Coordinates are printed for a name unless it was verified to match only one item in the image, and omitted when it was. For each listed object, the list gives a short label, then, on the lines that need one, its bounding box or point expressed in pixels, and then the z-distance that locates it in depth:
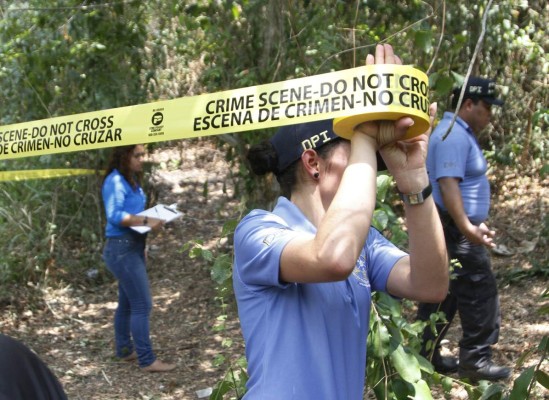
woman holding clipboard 5.64
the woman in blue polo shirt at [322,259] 1.90
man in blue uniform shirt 4.54
